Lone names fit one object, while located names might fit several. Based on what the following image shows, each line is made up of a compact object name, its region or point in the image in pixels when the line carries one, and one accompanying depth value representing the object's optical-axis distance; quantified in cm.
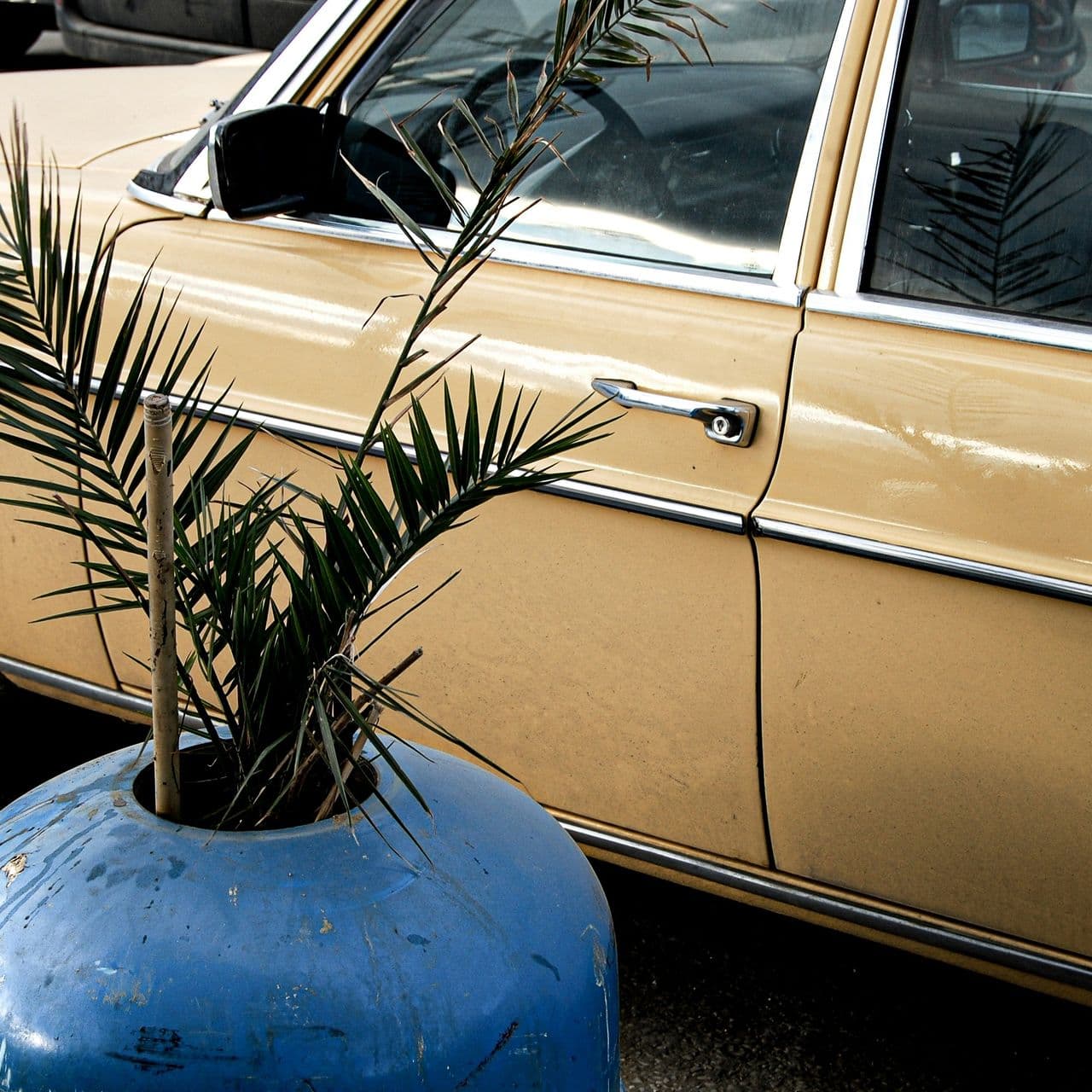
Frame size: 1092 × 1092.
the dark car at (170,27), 696
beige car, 181
